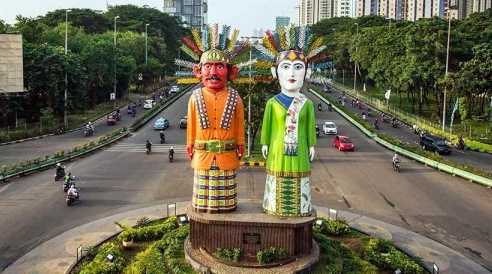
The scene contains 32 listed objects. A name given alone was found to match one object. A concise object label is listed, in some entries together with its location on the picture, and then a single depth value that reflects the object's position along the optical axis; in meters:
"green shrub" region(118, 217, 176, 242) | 17.53
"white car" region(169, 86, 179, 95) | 78.96
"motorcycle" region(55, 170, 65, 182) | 27.00
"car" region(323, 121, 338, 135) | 45.84
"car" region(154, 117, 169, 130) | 47.46
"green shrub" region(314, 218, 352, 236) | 18.56
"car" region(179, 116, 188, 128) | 48.31
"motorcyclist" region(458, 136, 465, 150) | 40.09
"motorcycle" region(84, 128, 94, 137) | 42.72
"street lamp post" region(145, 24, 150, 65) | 78.73
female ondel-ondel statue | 14.43
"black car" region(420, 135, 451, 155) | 37.47
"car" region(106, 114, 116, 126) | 49.22
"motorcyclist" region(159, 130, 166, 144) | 39.91
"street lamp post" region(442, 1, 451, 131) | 46.16
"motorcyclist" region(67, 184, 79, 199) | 22.75
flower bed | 14.60
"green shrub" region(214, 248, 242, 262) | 14.23
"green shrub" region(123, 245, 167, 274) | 14.57
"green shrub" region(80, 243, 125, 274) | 14.86
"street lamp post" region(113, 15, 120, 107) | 59.94
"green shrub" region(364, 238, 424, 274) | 15.59
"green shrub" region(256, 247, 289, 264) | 14.19
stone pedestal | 14.27
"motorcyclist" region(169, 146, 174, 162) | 33.00
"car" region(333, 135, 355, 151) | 37.75
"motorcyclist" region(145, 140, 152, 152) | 35.84
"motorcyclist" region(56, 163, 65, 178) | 27.00
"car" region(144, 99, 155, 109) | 61.05
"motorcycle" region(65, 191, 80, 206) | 22.69
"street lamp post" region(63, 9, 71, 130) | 45.56
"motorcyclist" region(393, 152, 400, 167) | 31.09
